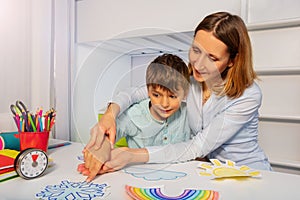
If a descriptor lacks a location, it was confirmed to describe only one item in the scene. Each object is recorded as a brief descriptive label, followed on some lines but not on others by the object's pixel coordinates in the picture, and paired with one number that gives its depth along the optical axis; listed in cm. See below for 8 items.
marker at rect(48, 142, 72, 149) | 111
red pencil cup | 92
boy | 72
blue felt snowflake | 59
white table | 62
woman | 79
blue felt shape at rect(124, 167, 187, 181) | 73
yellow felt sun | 72
